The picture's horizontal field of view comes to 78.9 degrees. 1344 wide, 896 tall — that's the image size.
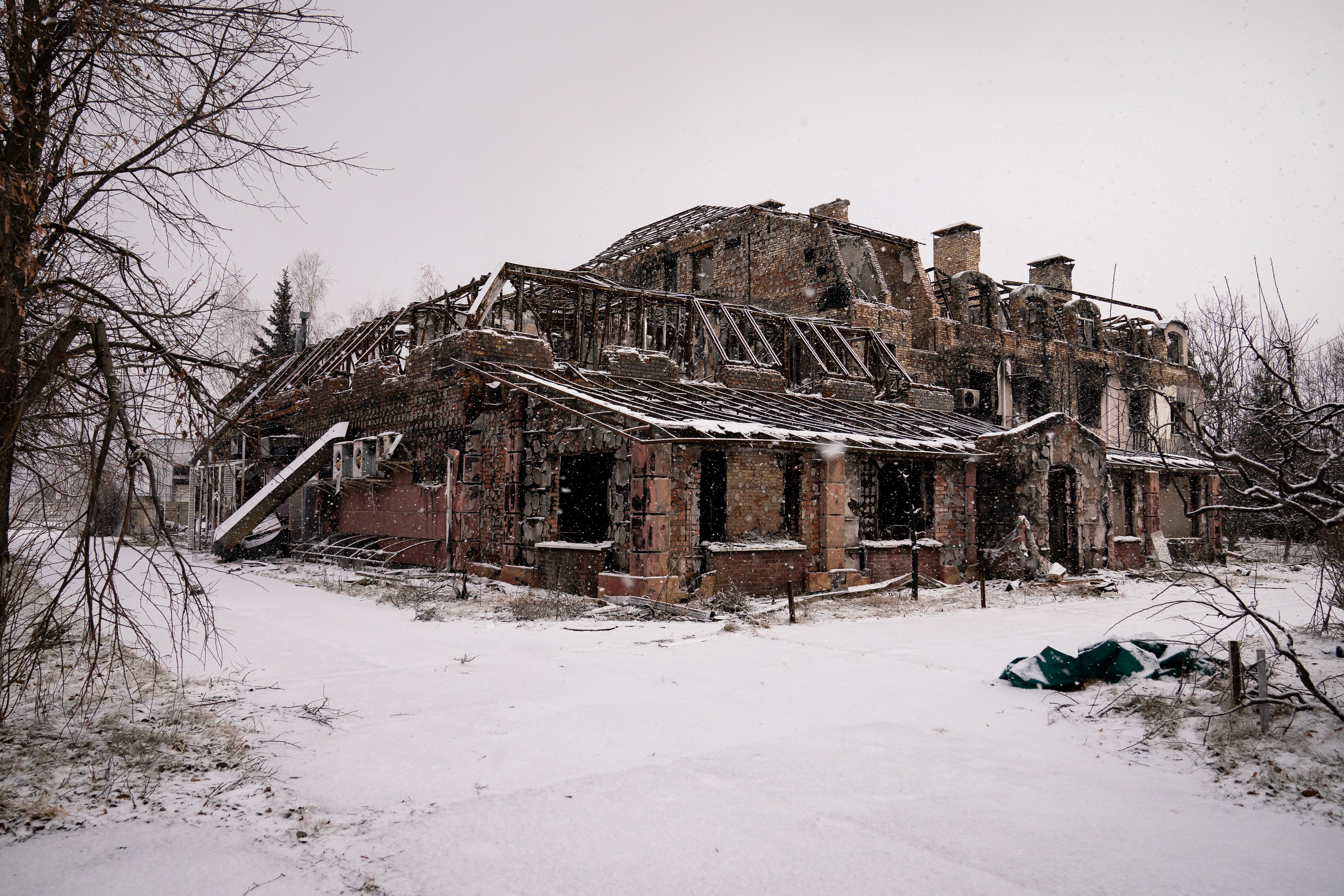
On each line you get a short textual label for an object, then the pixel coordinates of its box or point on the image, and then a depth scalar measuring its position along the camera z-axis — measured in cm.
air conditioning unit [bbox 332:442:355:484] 1778
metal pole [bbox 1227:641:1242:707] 559
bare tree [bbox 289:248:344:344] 3834
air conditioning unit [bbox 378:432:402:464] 1677
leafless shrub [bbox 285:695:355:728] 598
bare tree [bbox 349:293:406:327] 4112
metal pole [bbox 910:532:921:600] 1385
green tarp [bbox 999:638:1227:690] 672
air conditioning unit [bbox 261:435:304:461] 2253
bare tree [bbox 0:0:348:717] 437
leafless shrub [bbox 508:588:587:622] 1112
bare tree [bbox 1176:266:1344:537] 470
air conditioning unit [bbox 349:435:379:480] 1670
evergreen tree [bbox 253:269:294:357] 3644
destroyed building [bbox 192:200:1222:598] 1362
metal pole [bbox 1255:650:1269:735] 514
